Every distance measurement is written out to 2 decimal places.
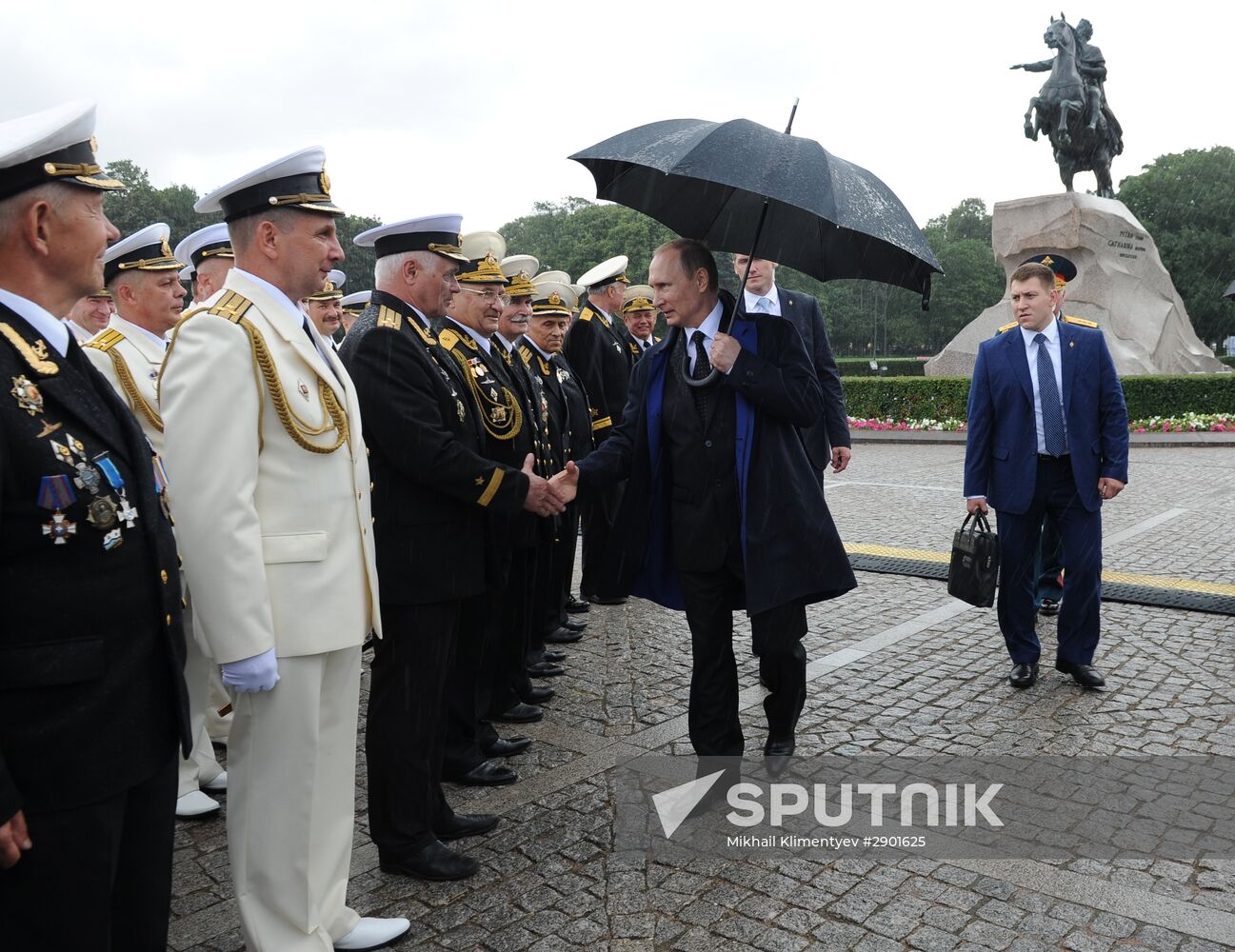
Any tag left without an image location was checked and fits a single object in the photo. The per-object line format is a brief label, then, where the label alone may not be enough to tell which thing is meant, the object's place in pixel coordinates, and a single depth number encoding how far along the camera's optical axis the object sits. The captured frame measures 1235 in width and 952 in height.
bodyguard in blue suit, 5.47
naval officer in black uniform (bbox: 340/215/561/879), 3.46
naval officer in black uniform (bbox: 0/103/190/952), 1.87
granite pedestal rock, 21.83
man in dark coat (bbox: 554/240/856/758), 4.04
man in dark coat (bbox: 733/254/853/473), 6.37
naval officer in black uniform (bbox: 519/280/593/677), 5.93
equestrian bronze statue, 23.45
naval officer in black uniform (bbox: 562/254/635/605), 7.68
